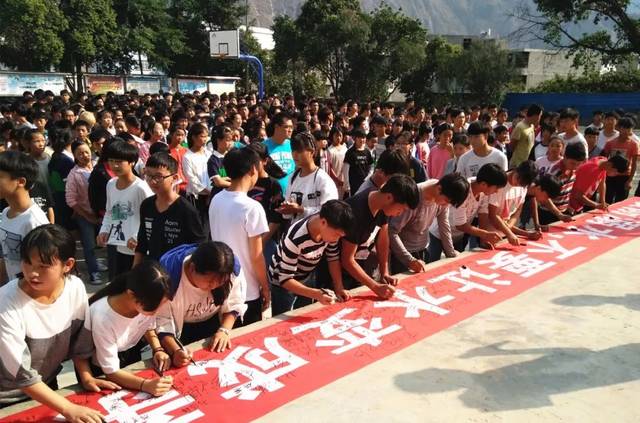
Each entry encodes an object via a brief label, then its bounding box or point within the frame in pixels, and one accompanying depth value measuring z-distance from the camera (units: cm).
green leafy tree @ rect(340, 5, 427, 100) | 2494
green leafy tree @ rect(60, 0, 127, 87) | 2175
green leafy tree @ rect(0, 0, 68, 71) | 1872
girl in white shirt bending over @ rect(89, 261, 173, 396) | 176
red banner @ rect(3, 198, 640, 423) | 187
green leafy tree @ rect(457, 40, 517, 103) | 2538
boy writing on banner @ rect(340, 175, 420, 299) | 258
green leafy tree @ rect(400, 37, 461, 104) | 2620
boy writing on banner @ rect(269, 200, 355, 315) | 236
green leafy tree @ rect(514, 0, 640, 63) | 2228
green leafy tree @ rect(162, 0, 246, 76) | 3105
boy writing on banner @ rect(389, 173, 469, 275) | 293
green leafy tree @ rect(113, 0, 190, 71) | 2666
